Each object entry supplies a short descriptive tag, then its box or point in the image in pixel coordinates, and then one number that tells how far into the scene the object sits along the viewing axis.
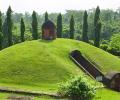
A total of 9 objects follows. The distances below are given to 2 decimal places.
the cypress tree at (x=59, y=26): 82.96
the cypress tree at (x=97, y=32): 79.50
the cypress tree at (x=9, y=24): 77.62
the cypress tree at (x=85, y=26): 84.62
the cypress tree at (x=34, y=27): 80.56
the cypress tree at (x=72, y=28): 82.44
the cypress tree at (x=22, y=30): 80.31
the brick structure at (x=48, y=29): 60.84
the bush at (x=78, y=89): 39.94
